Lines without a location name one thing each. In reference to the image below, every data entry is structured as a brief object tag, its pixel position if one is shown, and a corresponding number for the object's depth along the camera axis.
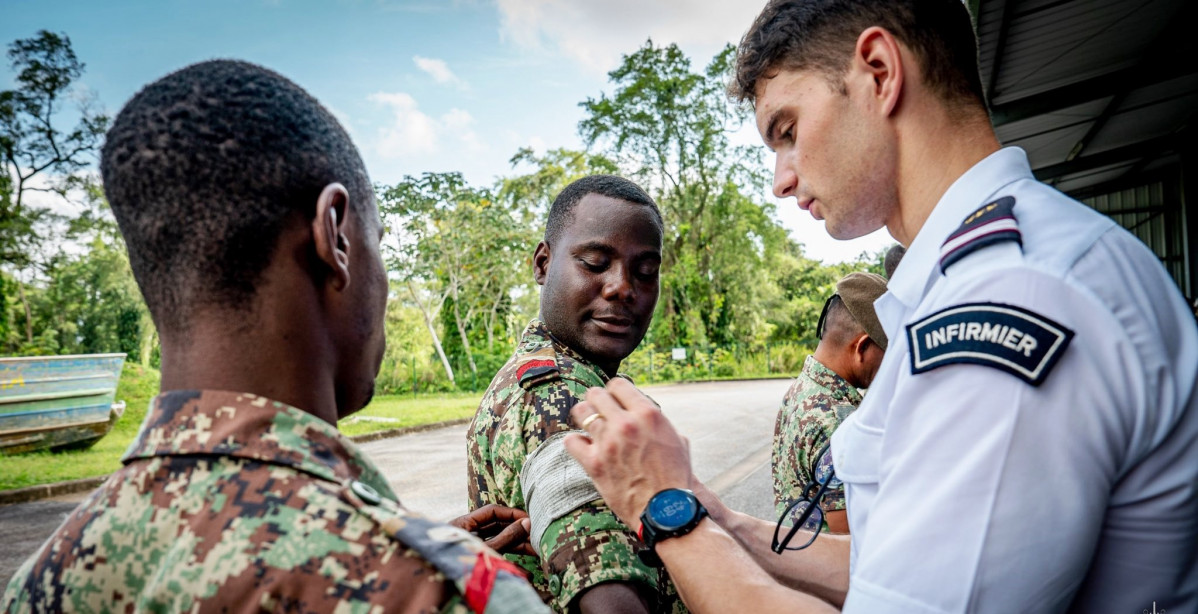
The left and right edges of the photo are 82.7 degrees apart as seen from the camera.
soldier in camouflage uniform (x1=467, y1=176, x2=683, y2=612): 1.29
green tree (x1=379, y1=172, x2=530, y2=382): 19.53
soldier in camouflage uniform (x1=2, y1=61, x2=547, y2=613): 0.75
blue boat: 9.49
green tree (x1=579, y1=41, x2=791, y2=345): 26.91
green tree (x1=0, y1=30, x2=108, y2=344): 12.66
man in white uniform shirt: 0.94
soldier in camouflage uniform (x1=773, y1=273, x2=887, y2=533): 2.71
